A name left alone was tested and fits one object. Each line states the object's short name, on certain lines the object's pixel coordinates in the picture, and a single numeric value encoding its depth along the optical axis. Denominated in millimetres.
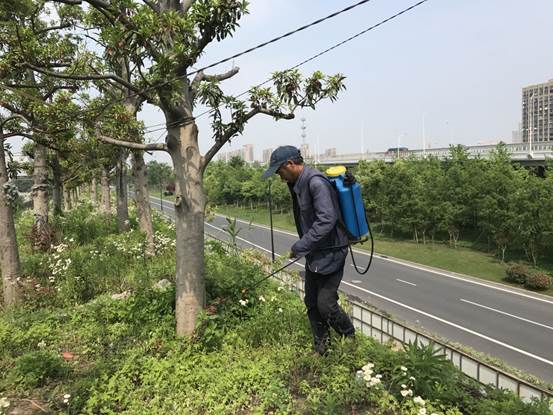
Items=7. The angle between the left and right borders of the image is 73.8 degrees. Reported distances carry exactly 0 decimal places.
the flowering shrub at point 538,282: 20797
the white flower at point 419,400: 2672
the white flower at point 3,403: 2826
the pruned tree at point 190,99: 3734
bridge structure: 29406
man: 3287
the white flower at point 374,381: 2734
